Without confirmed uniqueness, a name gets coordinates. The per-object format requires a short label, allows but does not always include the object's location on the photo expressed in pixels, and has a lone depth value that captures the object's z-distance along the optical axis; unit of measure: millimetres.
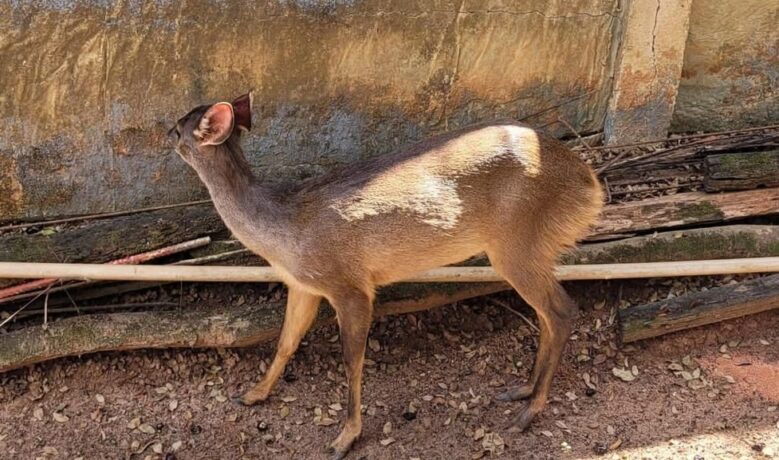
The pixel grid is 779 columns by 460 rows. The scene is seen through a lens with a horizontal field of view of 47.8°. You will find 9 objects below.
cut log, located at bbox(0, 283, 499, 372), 4508
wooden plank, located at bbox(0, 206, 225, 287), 4613
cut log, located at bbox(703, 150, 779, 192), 5375
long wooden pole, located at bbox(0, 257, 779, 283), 4129
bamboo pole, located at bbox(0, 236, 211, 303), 4531
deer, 4066
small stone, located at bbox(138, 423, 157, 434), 4469
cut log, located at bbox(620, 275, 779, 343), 4914
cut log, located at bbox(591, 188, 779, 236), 5289
